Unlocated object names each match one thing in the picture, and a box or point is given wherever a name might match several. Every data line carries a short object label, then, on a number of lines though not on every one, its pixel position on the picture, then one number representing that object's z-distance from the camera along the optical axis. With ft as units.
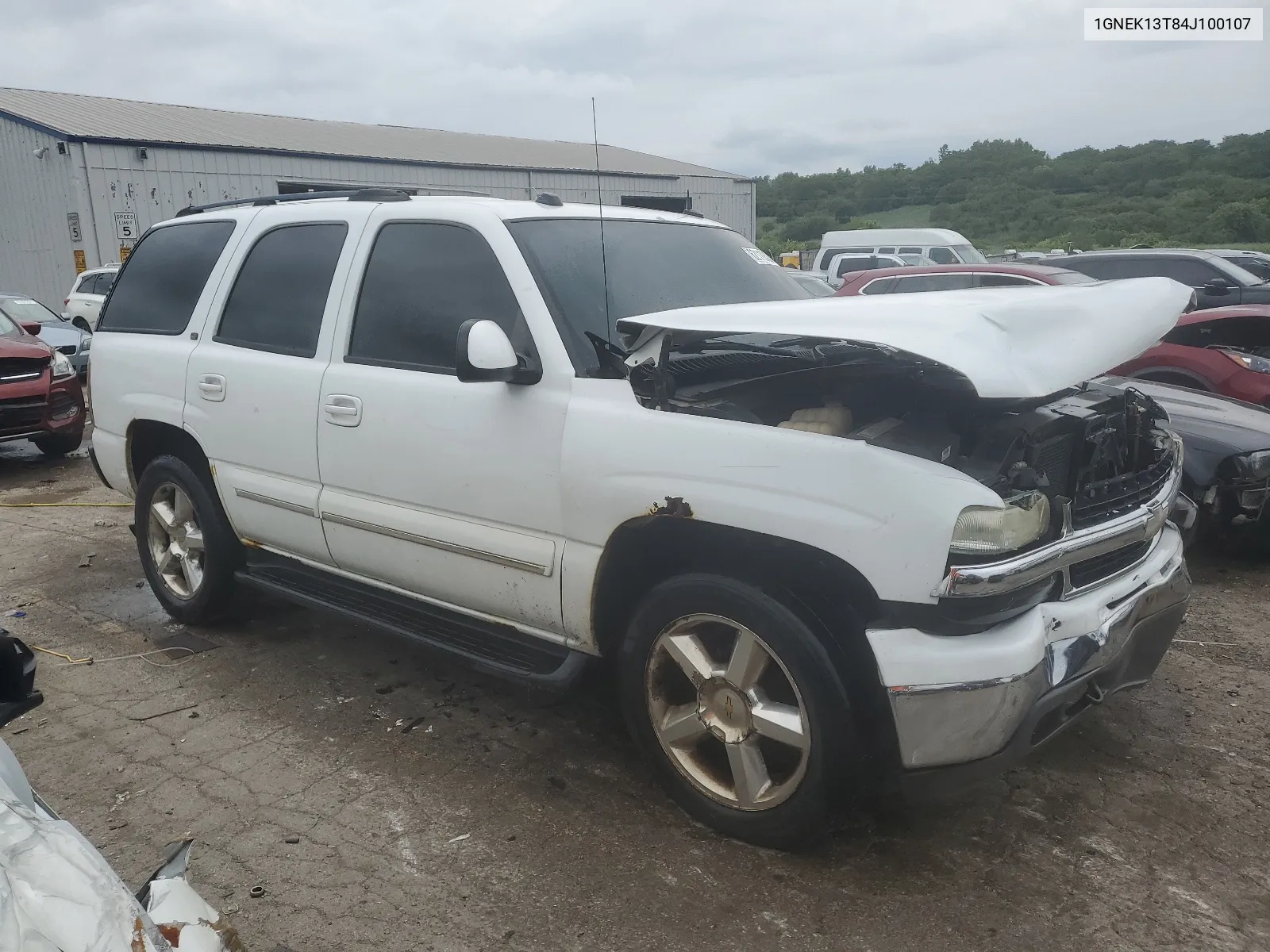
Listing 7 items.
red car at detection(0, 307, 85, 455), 29.01
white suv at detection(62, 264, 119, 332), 54.60
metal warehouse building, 62.39
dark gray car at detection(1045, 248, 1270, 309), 39.73
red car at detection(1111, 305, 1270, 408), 23.07
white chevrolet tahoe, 8.20
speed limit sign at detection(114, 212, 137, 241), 62.75
